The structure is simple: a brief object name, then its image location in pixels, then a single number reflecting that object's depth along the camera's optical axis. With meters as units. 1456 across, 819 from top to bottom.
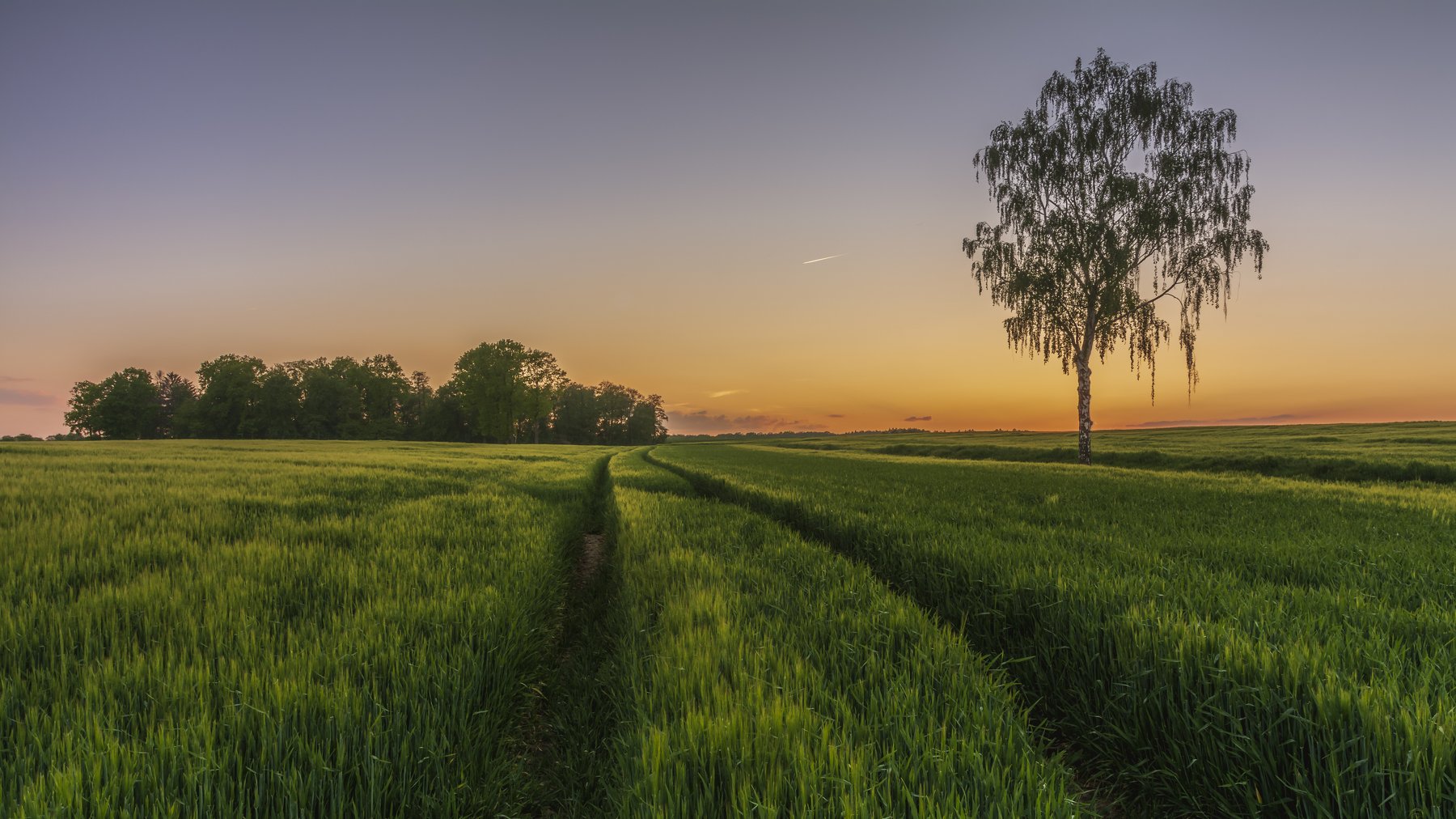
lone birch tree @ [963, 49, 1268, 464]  21.19
